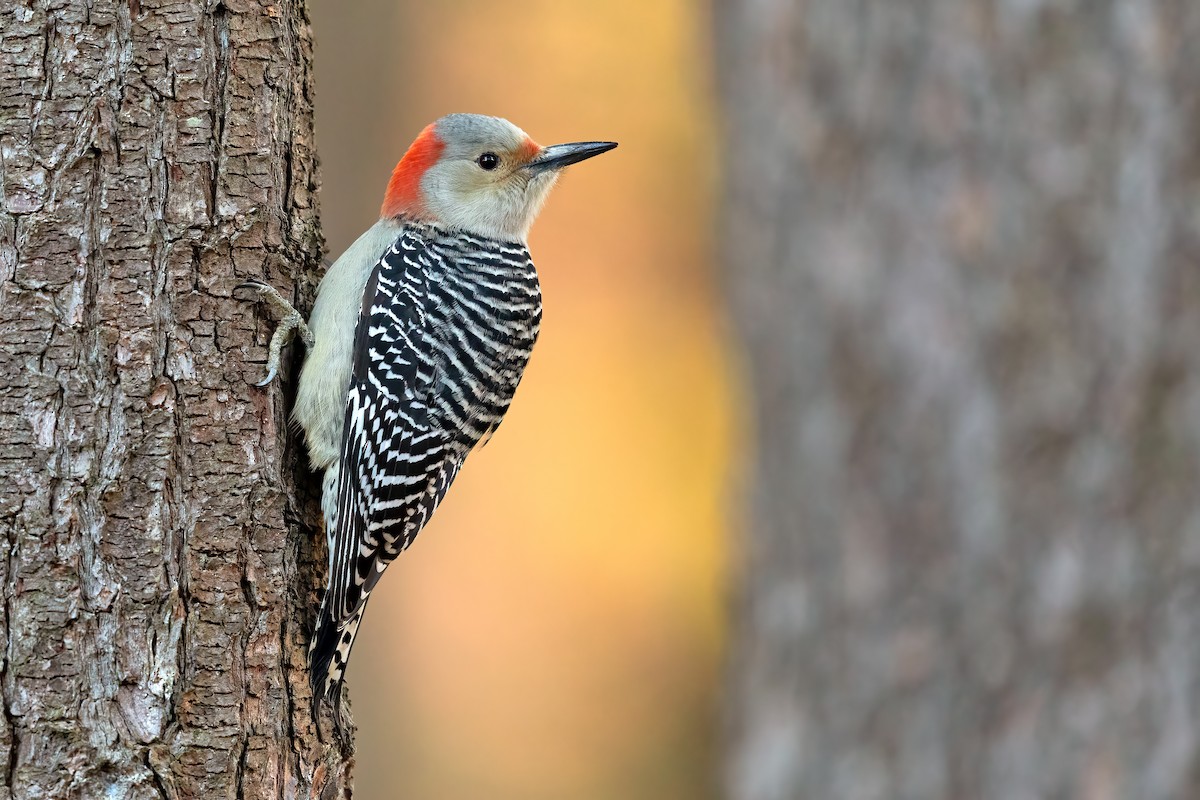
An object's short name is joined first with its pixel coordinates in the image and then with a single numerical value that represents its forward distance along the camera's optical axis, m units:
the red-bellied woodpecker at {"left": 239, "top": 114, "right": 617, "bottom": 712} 7.47
